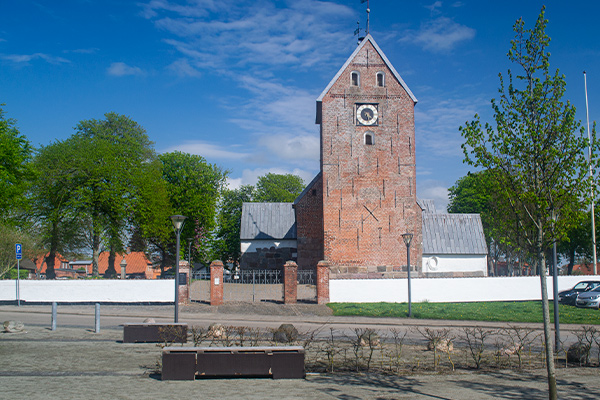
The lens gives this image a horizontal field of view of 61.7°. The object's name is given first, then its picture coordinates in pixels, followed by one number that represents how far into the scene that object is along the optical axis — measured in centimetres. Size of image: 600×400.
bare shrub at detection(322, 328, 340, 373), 1055
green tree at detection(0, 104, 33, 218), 3155
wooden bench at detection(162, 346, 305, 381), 975
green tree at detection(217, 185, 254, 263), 5247
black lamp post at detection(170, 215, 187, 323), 1669
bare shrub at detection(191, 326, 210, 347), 1162
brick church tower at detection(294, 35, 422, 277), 3161
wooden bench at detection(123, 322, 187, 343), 1410
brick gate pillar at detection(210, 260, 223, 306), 2470
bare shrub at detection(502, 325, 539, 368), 1134
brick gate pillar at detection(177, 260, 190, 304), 2442
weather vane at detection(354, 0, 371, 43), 3537
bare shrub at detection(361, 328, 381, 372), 1293
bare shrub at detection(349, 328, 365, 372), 1070
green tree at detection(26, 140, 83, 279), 3762
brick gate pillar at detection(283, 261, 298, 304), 2470
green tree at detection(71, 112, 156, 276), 3900
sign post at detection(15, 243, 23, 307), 2440
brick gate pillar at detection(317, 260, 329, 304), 2509
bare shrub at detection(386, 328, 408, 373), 1071
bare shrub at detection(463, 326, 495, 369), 1094
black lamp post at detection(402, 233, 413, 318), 2262
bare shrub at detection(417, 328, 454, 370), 1162
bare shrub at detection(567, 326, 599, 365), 1129
